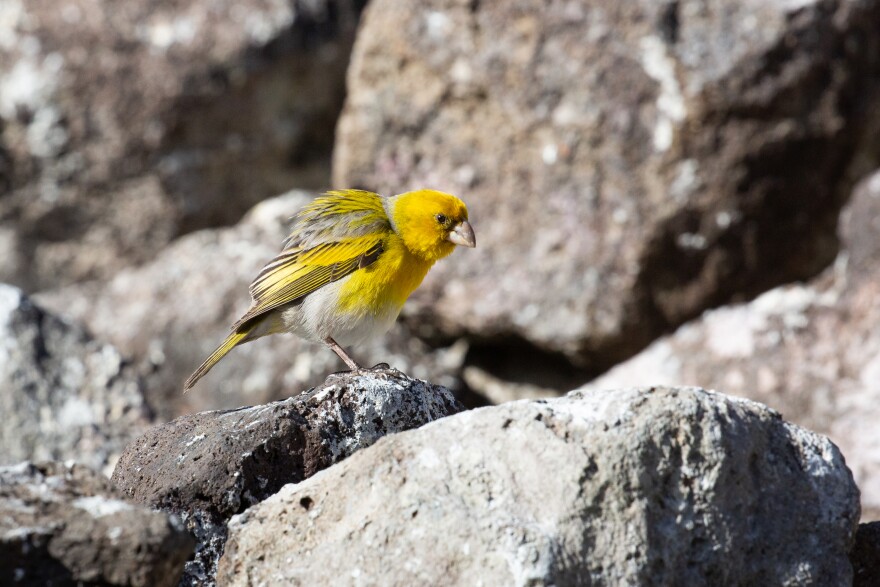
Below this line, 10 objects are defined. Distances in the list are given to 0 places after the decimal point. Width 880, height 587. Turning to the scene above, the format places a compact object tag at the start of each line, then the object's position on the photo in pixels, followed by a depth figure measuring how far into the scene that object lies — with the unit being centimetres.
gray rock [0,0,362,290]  1666
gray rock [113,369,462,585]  719
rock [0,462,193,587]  574
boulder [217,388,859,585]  594
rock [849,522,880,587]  729
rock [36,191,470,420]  1439
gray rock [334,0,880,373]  1360
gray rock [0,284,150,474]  1195
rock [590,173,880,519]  1255
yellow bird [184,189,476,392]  1083
